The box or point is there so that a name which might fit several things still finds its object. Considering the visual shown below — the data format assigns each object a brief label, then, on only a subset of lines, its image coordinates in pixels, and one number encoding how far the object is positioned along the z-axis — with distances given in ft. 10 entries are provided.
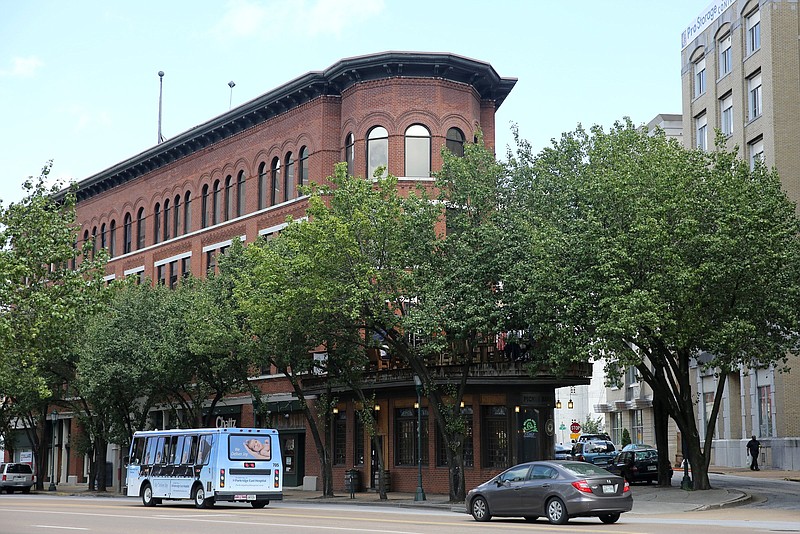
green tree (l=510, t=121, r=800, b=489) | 95.61
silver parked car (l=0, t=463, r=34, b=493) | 177.47
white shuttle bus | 97.96
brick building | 129.18
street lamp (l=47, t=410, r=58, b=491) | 216.23
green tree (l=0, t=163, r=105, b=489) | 96.22
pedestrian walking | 165.68
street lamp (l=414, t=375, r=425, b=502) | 112.78
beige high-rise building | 166.61
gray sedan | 70.90
